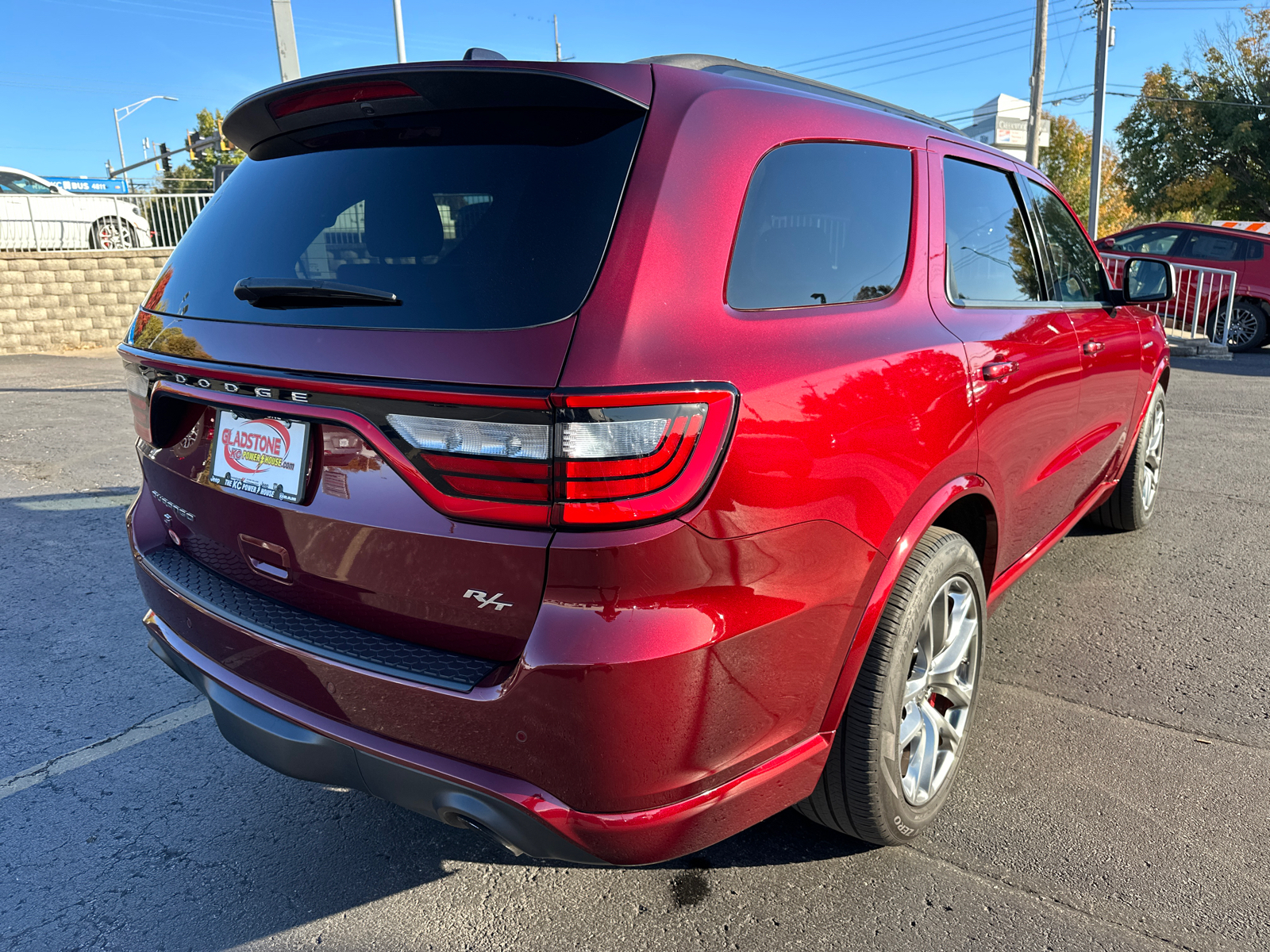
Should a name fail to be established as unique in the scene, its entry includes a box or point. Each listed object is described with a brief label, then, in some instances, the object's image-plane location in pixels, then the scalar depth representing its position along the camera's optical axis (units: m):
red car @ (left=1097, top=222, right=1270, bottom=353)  13.40
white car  13.45
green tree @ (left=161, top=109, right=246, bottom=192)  15.32
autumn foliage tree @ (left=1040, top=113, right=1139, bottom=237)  46.75
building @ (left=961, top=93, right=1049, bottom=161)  56.75
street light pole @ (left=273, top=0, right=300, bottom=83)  7.50
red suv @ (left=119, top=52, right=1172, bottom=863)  1.53
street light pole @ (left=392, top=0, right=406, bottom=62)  22.20
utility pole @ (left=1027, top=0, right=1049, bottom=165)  21.67
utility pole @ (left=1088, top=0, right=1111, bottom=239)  24.38
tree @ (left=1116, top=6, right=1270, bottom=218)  28.45
